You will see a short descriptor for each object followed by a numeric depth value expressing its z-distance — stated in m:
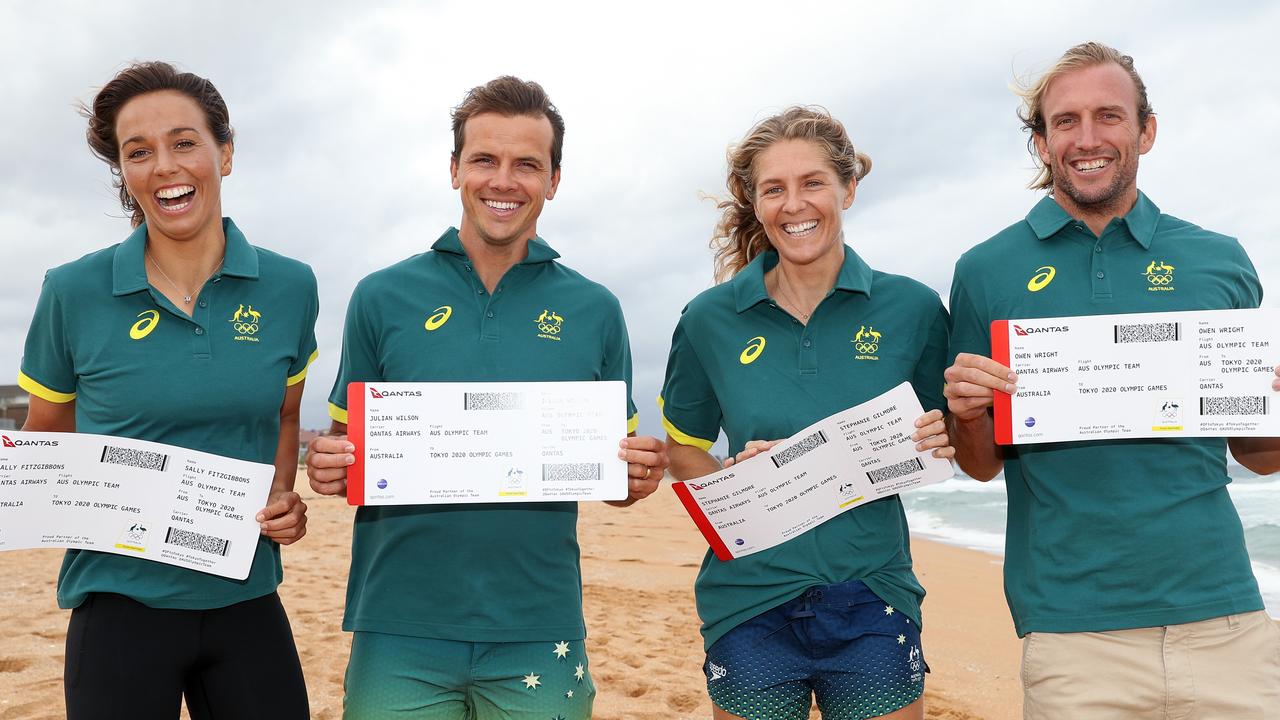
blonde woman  2.90
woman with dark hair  2.76
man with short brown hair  2.89
